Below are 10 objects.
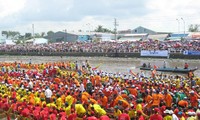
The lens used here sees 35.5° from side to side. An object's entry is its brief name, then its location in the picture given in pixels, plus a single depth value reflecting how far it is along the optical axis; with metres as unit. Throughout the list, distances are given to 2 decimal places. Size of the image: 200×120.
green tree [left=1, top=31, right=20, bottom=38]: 148.77
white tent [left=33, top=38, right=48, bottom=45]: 76.32
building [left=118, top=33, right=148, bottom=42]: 63.56
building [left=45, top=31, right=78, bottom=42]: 77.59
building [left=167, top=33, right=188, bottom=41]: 53.04
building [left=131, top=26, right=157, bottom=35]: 81.56
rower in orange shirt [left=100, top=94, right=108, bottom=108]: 11.35
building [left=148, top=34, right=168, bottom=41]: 55.88
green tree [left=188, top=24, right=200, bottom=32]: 93.32
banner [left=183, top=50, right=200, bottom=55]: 34.17
